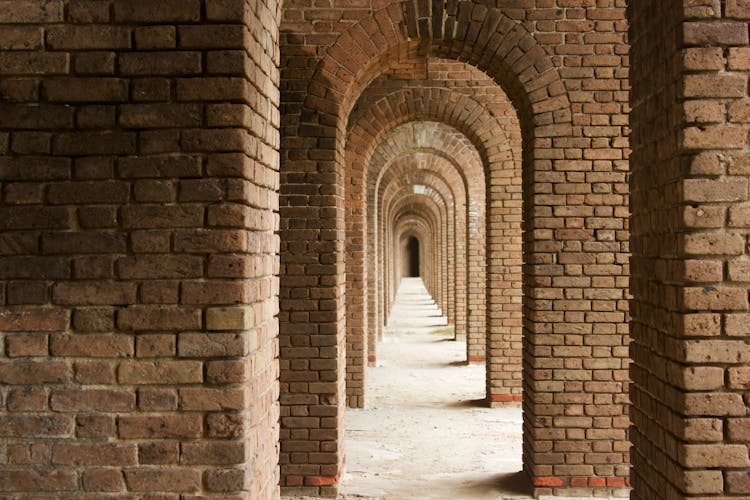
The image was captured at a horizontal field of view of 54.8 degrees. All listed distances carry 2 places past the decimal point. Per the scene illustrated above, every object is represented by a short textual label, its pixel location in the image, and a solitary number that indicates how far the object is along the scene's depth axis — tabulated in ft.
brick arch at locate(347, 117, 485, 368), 40.68
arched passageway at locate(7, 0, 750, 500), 8.93
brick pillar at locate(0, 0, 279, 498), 8.92
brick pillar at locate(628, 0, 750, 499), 9.04
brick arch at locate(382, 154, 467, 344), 50.96
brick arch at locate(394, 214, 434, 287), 109.29
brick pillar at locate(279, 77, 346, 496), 19.97
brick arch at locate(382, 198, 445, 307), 73.70
